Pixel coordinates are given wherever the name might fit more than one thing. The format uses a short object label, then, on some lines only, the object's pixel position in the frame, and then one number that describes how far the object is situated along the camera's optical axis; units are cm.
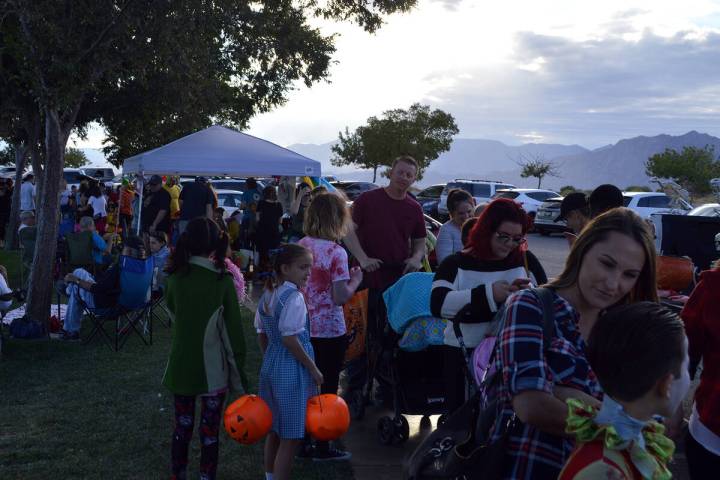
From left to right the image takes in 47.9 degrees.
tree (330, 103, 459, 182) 6838
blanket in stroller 554
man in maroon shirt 632
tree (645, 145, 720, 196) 7600
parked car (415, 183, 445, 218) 3534
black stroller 593
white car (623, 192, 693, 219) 2677
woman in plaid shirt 220
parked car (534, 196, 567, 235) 3020
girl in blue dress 457
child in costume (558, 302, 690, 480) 195
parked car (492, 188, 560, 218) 3209
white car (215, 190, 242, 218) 2564
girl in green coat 457
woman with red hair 398
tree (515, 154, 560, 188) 6931
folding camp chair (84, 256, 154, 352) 905
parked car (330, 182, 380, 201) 3705
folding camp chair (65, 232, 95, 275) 1287
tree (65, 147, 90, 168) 8189
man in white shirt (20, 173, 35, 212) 2244
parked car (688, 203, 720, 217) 1539
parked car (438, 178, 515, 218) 3412
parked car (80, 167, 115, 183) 5091
